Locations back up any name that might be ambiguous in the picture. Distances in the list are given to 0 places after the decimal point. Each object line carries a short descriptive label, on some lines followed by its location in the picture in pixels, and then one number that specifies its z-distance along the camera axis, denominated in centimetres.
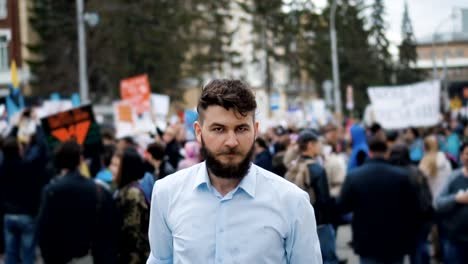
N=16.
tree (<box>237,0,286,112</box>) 4997
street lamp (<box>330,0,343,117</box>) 4273
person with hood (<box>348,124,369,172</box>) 1249
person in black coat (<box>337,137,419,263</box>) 852
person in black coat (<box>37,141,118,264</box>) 792
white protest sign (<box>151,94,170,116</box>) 2447
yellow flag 1770
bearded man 358
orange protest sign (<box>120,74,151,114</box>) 2033
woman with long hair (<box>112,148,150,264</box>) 781
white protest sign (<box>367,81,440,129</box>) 2150
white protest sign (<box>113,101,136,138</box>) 1916
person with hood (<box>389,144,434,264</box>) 889
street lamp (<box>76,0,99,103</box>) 2600
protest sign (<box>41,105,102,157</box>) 1234
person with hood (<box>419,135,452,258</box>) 1167
